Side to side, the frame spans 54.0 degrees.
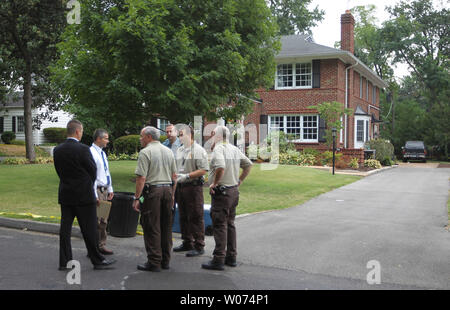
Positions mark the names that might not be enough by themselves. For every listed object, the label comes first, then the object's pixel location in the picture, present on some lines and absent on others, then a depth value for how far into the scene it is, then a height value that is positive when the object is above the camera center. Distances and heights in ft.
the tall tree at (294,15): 146.63 +43.56
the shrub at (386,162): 87.92 -3.67
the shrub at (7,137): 111.96 +1.75
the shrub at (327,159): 78.03 -2.71
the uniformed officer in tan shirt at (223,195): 18.75 -2.22
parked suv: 110.01 -2.11
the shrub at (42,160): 75.68 -2.85
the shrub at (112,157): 84.16 -2.54
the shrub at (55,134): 110.83 +2.48
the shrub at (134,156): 85.56 -2.39
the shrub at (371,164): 76.43 -3.53
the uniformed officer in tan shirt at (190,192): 20.42 -2.32
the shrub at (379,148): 88.43 -0.89
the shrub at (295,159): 77.36 -2.70
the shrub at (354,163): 73.31 -3.32
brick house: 84.53 +10.66
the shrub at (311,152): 81.46 -1.54
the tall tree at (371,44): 157.28 +36.95
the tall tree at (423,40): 150.82 +36.38
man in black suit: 18.04 -2.00
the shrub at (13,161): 72.33 -2.86
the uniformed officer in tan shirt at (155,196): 18.11 -2.19
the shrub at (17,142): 110.32 +0.47
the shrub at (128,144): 90.07 -0.04
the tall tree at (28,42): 69.62 +16.86
